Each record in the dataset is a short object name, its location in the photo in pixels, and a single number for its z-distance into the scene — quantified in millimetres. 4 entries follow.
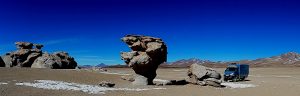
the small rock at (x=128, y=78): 27493
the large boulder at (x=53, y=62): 35871
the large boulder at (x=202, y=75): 25005
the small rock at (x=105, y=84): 21473
